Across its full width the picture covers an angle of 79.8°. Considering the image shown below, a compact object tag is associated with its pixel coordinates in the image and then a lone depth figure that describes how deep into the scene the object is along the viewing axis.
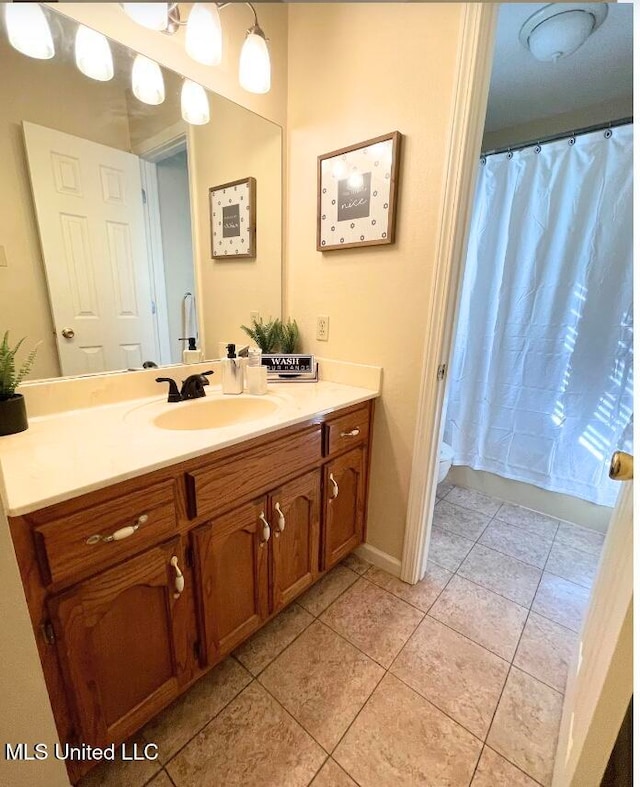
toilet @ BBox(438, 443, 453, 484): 2.02
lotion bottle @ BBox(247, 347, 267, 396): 1.47
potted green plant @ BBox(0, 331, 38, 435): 0.99
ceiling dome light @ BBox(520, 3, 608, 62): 1.41
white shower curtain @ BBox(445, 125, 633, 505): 1.78
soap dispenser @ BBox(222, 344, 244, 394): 1.46
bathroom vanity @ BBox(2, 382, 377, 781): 0.80
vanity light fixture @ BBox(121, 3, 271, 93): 1.16
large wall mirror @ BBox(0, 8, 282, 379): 1.07
